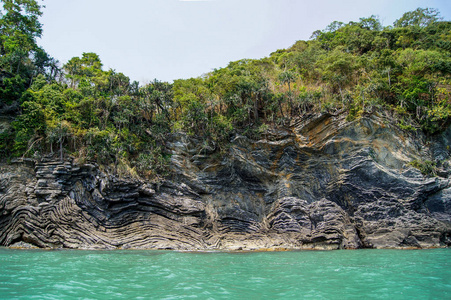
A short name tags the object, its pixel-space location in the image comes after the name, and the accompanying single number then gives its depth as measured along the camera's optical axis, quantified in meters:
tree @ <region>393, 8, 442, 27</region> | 40.00
